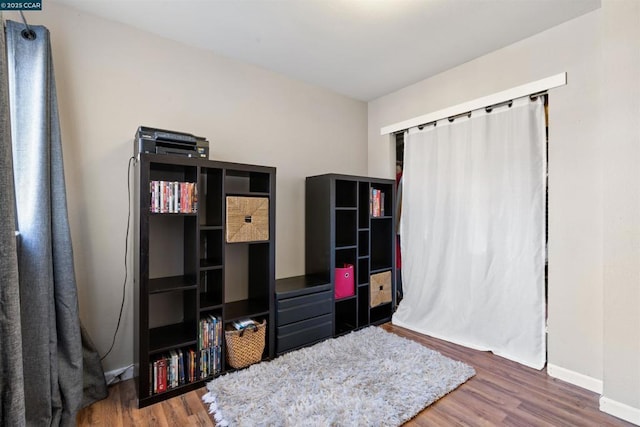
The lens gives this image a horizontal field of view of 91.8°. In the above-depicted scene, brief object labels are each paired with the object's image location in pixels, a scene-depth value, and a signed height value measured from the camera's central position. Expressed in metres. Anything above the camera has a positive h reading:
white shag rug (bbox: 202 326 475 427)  1.73 -1.12
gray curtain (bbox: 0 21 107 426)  1.60 -0.17
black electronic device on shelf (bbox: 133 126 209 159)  1.94 +0.46
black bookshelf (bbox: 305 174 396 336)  2.84 -0.23
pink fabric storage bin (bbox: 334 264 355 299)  2.89 -0.65
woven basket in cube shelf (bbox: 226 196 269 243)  2.21 -0.04
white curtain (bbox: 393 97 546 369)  2.36 -0.17
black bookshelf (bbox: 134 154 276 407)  1.89 -0.39
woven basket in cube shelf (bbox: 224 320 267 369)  2.20 -0.96
